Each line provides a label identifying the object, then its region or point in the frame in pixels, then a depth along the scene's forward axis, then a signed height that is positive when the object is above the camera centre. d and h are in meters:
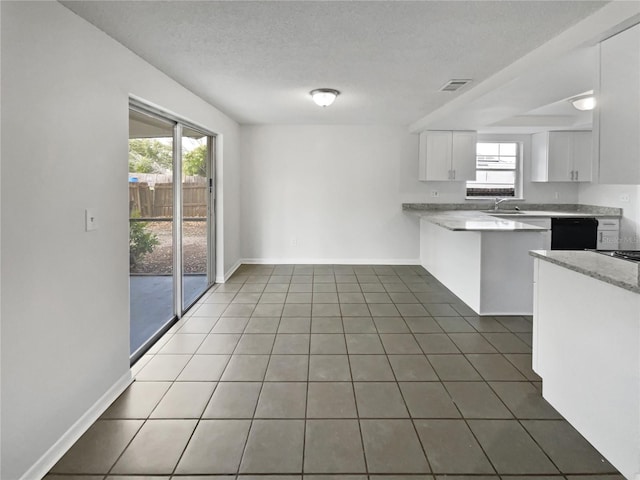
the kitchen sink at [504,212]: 5.68 +0.11
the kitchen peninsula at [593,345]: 1.64 -0.62
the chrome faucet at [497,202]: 6.27 +0.28
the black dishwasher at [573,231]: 5.29 -0.16
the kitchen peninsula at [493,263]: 3.89 -0.46
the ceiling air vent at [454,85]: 3.62 +1.30
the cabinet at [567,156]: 5.97 +0.98
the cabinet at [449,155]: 6.02 +1.00
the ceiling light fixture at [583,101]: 4.07 +1.28
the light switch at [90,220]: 2.17 -0.02
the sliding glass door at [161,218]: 3.16 -0.01
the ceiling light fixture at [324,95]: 3.99 +1.28
